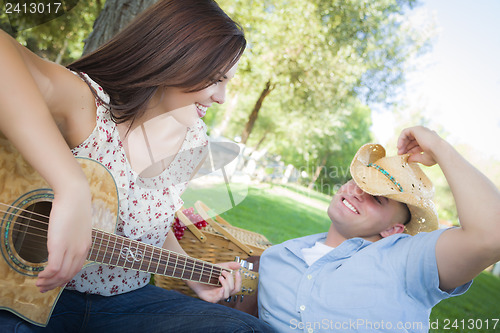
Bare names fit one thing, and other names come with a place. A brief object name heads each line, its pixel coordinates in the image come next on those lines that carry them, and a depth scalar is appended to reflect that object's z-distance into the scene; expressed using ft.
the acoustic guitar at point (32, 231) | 4.13
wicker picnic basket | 8.75
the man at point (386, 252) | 5.02
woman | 4.34
